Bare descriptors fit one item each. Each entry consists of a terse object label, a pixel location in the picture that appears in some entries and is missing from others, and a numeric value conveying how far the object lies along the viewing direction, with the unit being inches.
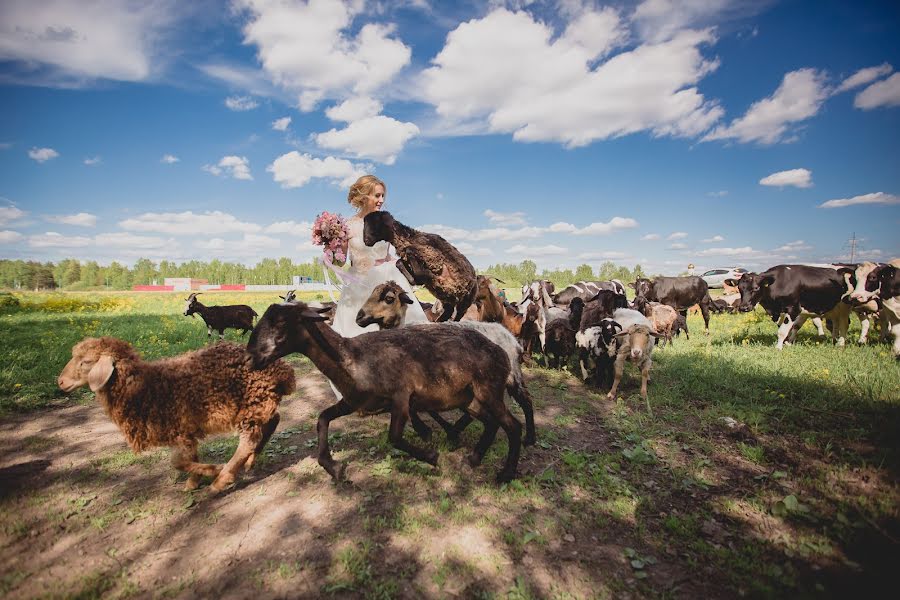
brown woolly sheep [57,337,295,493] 145.1
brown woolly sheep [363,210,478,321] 201.5
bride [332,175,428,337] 223.5
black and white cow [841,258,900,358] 334.2
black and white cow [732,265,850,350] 398.3
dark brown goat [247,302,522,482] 141.8
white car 1262.3
